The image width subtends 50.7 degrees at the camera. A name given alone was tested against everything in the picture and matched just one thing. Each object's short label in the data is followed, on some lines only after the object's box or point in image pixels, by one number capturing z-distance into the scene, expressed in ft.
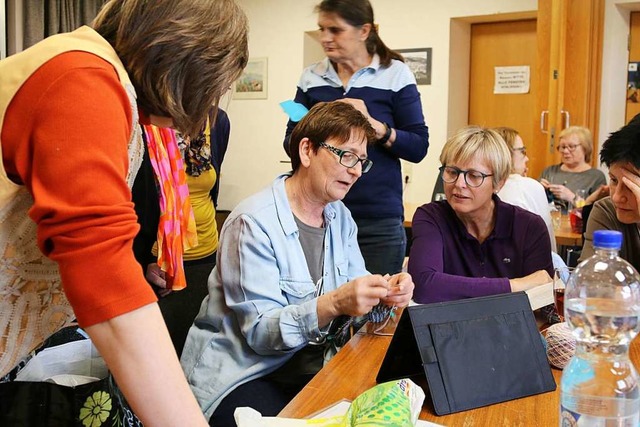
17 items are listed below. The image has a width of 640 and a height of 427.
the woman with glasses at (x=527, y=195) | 9.78
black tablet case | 4.05
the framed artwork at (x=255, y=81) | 21.09
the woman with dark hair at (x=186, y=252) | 5.99
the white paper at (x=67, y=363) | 4.77
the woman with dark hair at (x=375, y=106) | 8.13
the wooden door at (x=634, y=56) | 17.38
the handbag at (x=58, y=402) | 4.21
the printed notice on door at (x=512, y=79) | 18.98
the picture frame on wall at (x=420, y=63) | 18.80
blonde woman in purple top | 7.09
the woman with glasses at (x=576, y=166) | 15.79
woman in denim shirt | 5.21
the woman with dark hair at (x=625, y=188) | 6.59
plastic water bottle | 3.25
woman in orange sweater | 2.49
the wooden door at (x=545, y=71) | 15.47
